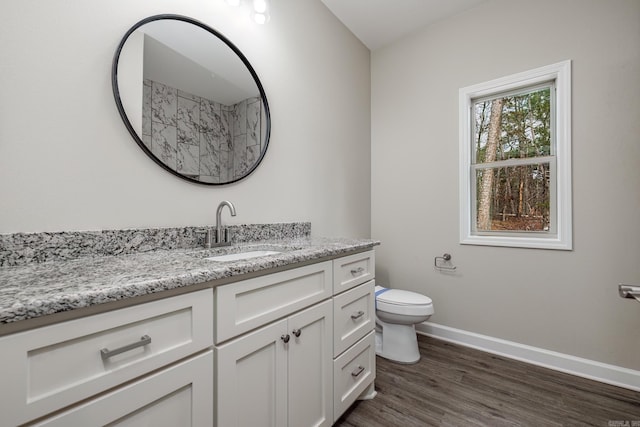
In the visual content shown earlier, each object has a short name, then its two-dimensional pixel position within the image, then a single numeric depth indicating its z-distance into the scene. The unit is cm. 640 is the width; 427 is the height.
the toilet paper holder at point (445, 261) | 232
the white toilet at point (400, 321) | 193
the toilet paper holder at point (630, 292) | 90
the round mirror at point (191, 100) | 117
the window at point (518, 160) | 191
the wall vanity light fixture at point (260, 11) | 159
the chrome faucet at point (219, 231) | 137
